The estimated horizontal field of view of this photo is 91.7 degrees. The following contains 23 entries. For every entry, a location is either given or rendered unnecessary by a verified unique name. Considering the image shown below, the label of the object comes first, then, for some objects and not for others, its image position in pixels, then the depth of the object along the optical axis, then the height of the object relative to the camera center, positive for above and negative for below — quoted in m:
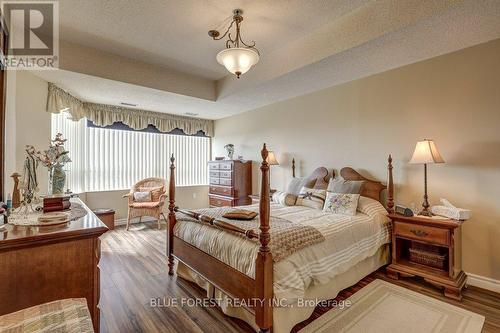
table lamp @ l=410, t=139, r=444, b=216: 2.56 +0.13
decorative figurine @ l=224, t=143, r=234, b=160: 5.66 +0.42
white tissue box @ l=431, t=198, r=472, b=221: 2.41 -0.46
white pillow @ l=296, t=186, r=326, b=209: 3.31 -0.43
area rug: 1.92 -1.27
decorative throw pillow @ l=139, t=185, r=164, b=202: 5.19 -0.50
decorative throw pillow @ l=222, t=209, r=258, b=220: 2.46 -0.49
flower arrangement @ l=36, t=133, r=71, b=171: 2.12 +0.11
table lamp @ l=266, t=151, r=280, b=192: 4.54 +0.15
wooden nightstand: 2.39 -0.94
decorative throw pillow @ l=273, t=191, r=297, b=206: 3.54 -0.46
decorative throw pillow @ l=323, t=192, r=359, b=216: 2.95 -0.45
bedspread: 1.83 -0.72
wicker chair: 4.75 -0.78
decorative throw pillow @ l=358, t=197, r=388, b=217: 2.94 -0.49
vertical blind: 4.71 +0.29
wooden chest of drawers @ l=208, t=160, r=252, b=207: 5.11 -0.32
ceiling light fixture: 2.23 +1.04
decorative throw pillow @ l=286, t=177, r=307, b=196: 3.92 -0.29
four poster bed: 1.76 -0.77
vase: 2.23 -0.10
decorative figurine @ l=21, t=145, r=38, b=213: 1.85 -0.08
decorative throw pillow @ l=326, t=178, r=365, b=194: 3.18 -0.25
